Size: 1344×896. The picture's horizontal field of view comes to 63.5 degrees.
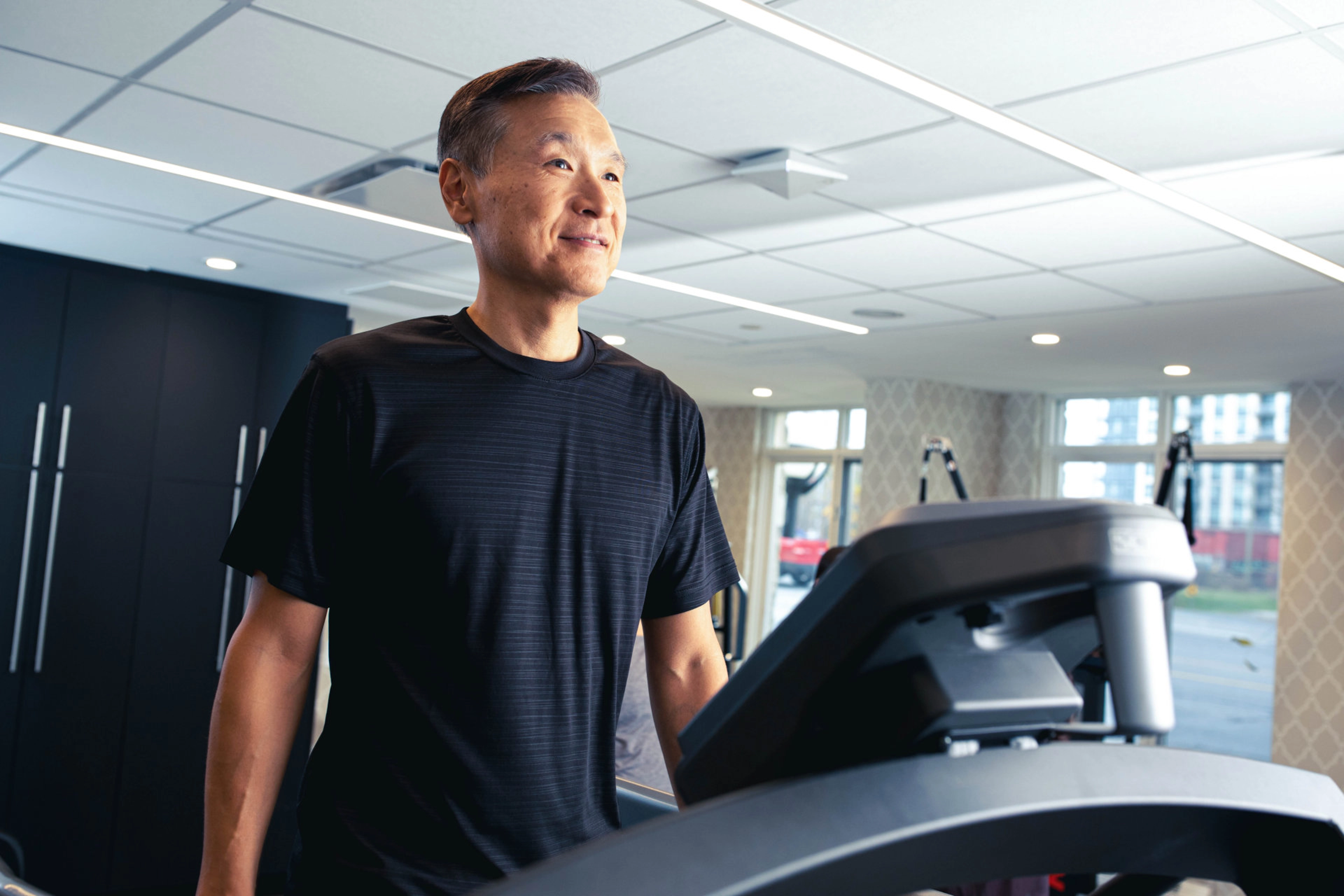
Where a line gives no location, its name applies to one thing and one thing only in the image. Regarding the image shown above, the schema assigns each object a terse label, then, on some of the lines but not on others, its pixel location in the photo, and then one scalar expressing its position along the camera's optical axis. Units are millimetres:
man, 858
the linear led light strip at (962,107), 2051
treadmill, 394
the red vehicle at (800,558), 9477
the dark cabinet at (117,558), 4434
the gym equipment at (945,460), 5758
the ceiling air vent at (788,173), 2820
